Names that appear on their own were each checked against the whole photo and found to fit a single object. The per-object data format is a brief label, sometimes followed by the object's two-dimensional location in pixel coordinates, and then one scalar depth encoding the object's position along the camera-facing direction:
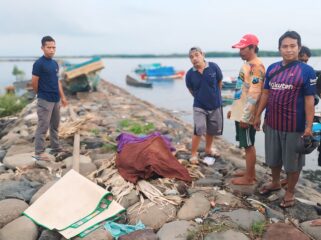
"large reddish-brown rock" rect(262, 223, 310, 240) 3.44
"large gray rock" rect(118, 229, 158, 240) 3.46
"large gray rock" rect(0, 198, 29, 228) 3.85
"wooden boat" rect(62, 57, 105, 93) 16.81
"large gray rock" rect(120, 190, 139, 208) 4.25
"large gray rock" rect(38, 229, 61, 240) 3.60
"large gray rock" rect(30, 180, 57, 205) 4.31
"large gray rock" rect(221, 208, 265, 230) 3.73
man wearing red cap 4.22
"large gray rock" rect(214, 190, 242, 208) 4.20
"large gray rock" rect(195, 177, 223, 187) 4.78
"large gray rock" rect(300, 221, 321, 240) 3.56
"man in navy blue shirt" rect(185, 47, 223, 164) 5.36
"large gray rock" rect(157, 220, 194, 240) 3.53
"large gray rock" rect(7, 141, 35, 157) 6.54
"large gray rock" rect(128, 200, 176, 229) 3.87
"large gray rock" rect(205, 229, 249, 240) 3.47
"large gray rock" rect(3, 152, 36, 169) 5.58
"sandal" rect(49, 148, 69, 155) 6.25
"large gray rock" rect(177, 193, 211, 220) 3.96
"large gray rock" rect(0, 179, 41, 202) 4.36
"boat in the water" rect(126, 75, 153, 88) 37.53
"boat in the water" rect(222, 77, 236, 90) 29.31
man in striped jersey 3.59
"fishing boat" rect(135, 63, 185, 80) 48.58
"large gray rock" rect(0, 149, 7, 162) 6.51
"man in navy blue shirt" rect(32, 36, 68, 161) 5.48
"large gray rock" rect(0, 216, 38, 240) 3.57
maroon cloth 4.75
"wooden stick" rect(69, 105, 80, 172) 5.29
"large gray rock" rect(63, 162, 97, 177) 5.31
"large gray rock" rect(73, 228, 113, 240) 3.50
